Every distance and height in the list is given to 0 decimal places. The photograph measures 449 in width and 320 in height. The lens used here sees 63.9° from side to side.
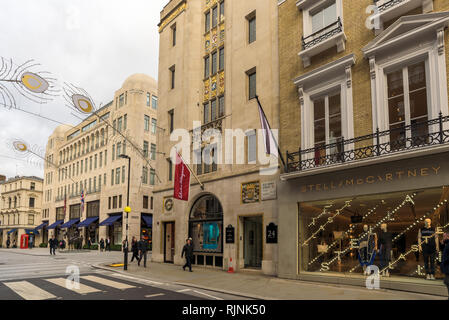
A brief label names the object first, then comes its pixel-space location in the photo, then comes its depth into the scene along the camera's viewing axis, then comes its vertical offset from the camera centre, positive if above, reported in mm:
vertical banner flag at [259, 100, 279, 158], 14578 +2754
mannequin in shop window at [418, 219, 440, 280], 11284 -1250
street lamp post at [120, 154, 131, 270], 17741 -2480
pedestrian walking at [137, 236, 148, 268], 20572 -2334
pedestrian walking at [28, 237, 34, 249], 53000 -5281
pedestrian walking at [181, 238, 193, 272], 18250 -2249
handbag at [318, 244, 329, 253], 14341 -1654
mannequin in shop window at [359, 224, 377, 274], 12922 -1482
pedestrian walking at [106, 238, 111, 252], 40925 -4233
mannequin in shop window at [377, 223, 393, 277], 12445 -1406
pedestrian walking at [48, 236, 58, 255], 33906 -3390
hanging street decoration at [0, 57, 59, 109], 7867 +2790
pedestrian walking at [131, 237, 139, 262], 22995 -2686
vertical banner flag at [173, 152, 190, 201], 19453 +1384
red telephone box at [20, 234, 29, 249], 54219 -5127
